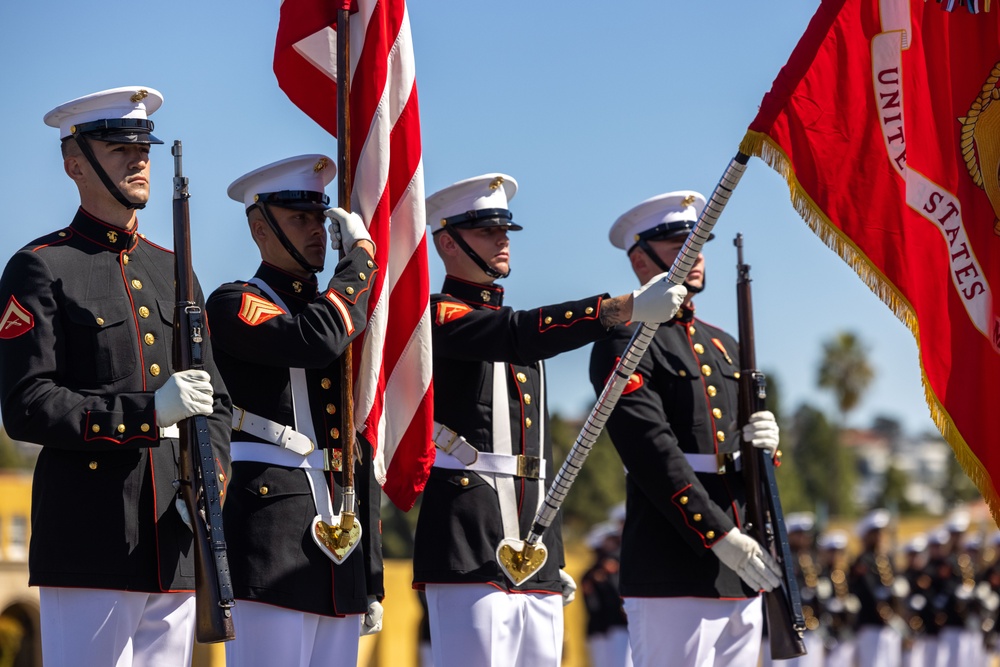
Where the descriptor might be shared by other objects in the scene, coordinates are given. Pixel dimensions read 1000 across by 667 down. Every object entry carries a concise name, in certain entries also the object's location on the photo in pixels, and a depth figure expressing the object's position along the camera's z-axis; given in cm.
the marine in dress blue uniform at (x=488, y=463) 1227
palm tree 14100
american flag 1185
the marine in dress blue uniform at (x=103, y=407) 956
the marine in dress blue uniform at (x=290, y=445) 1068
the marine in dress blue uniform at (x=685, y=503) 1315
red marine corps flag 1173
